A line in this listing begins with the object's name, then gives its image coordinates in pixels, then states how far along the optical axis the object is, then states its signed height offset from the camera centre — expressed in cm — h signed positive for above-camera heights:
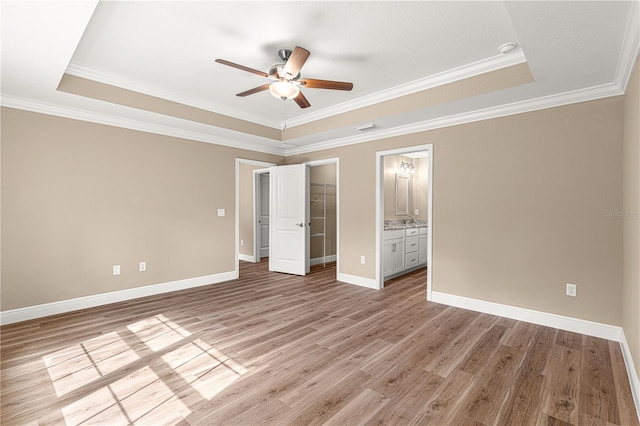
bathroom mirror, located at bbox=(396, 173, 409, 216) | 692 +35
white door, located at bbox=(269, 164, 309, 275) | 558 -17
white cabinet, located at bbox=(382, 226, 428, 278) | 525 -78
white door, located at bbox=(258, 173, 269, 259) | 714 -9
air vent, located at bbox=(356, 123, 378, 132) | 421 +120
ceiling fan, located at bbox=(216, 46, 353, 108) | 258 +118
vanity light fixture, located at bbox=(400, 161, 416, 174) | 696 +99
